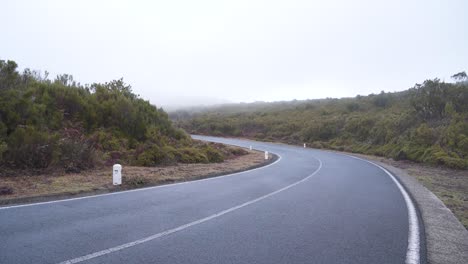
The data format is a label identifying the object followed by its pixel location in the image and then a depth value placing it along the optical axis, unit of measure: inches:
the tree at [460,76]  1423.7
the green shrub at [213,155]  802.7
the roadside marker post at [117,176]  410.6
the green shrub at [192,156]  733.9
